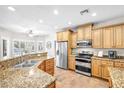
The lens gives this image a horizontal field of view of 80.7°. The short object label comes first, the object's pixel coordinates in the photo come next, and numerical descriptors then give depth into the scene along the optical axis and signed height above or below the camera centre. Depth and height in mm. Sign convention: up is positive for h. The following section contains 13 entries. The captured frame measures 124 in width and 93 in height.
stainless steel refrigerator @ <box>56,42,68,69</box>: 4227 -519
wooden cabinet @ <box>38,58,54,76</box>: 2633 -751
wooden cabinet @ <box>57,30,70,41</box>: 4221 +652
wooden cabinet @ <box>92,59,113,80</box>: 2796 -861
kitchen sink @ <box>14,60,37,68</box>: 2056 -531
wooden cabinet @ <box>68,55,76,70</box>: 3925 -890
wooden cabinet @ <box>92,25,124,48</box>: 2774 +375
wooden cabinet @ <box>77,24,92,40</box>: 3487 +721
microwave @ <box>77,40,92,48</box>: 3462 +157
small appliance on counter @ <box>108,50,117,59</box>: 2895 -313
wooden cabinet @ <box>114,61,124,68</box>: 2513 -624
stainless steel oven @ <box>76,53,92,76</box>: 3264 -835
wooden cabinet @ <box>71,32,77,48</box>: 4090 +386
